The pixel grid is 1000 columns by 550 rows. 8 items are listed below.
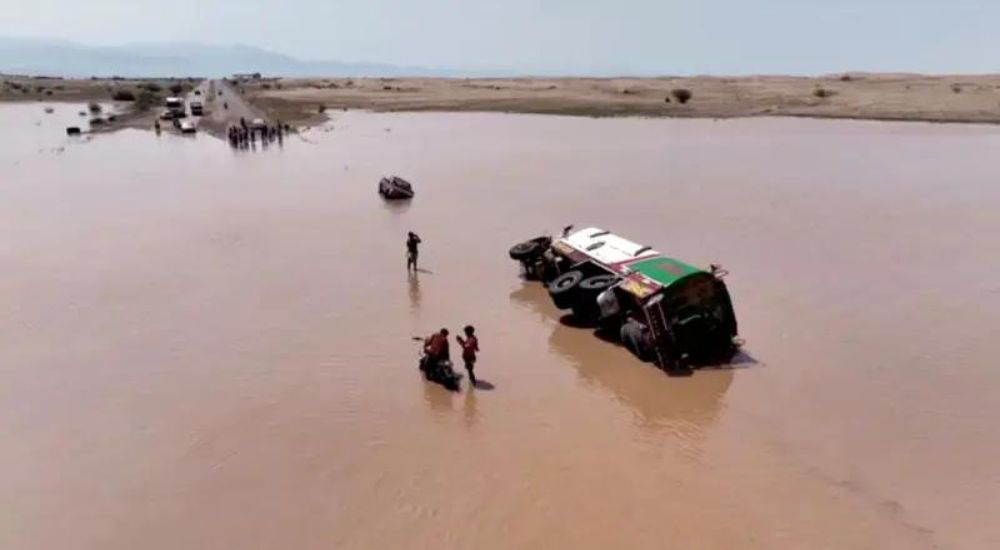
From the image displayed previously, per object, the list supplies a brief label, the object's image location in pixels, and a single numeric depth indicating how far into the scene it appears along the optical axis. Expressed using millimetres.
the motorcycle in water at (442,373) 15195
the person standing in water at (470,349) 15203
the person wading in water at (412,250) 22484
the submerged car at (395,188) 34094
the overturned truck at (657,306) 16031
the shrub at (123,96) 101644
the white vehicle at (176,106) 73494
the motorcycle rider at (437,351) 15375
